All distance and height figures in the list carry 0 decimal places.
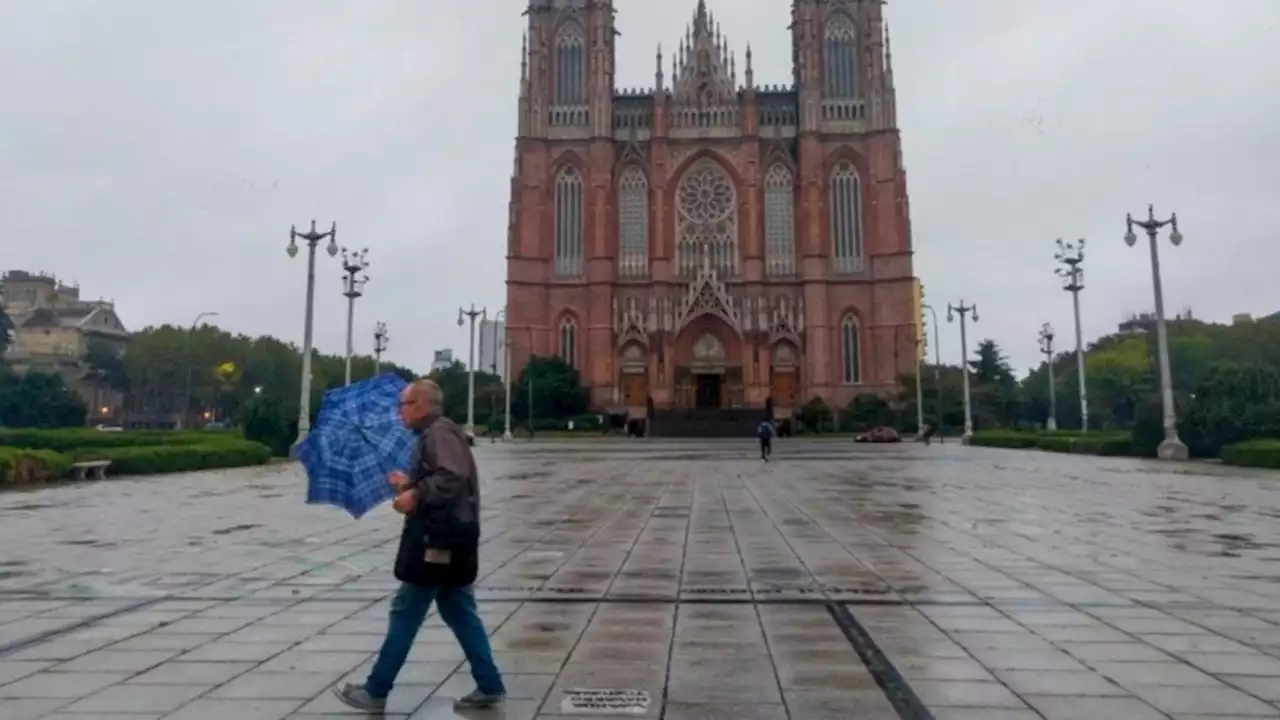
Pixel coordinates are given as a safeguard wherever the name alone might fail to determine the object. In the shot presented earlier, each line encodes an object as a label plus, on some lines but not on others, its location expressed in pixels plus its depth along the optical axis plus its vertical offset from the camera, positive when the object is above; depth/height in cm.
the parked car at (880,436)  5269 +31
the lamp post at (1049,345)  5053 +507
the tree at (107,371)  8381 +654
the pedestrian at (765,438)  3197 +14
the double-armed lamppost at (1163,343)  2950 +305
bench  2302 -56
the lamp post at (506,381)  5781 +402
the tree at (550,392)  6369 +342
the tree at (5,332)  7456 +882
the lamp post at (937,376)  5866 +402
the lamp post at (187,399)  7390 +356
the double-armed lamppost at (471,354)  5241 +499
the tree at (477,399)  6769 +315
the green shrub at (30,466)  2112 -45
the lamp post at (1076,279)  3941 +677
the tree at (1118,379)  6710 +432
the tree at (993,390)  6631 +361
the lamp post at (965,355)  4962 +444
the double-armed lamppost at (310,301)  3184 +482
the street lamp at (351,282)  3584 +611
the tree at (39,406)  5488 +230
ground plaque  464 -127
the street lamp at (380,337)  4875 +546
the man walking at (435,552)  448 -50
